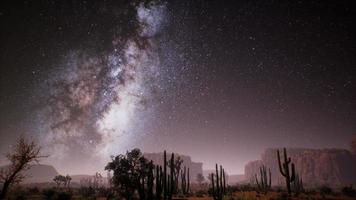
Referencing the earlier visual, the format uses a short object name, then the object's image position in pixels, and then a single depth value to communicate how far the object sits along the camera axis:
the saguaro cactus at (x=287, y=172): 22.00
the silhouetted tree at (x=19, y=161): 20.73
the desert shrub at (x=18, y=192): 31.29
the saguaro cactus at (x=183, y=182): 34.43
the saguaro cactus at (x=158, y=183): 16.45
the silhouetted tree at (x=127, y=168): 28.81
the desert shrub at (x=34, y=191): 35.76
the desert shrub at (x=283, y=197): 23.48
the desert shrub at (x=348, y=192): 32.69
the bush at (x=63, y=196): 23.25
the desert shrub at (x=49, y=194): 25.87
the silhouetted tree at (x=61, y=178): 68.89
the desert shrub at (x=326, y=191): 35.32
